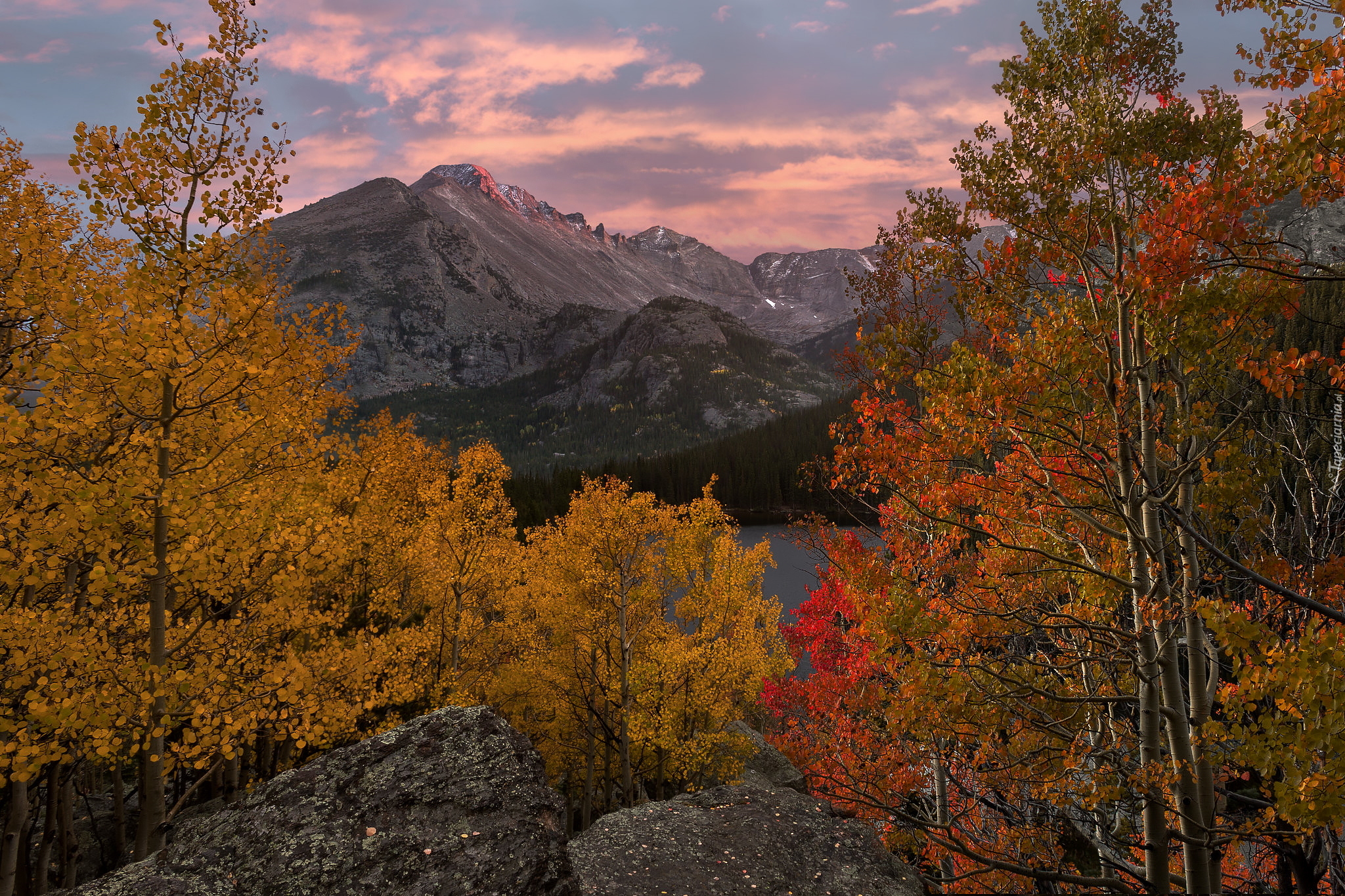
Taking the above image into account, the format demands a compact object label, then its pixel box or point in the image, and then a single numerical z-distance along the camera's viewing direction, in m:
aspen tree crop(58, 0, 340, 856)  7.18
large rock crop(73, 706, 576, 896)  5.40
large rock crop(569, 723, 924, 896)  10.02
